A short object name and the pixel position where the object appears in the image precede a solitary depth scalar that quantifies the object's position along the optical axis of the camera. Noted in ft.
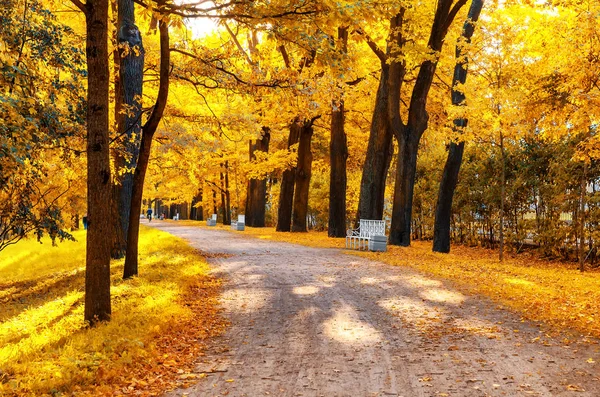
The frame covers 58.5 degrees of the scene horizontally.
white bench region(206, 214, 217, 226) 125.70
